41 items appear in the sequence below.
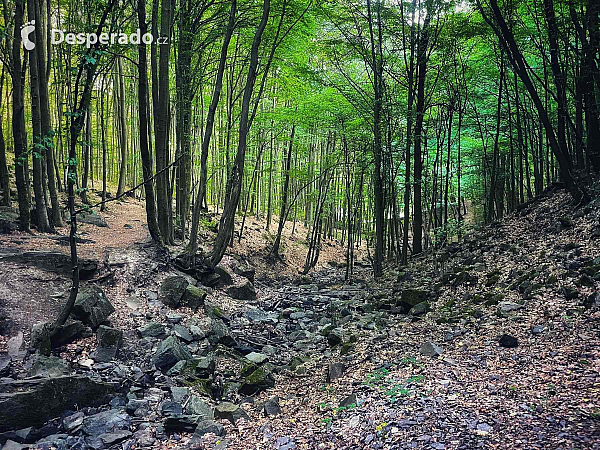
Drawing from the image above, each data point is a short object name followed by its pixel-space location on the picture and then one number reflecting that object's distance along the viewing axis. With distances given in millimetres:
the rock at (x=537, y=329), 5001
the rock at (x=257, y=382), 5559
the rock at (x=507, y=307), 6042
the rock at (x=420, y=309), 7770
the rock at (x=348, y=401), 4449
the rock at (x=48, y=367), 4582
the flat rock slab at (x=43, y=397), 4003
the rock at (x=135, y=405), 4641
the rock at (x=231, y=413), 4754
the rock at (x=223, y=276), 10580
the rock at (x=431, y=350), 5338
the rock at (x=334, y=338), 7368
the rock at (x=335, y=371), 5551
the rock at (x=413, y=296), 8344
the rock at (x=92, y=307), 5762
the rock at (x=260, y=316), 9039
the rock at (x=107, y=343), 5413
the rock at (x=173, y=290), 7637
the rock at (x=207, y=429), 4395
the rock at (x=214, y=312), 8133
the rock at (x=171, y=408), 4648
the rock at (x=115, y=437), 4062
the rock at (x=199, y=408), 4707
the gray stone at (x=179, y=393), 4964
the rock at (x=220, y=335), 7102
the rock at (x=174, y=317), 7070
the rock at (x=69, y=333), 5287
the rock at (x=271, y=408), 4836
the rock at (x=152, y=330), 6285
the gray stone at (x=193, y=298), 7918
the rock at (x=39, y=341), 4926
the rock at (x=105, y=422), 4203
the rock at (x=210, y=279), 9762
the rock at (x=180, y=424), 4398
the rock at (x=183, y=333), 6645
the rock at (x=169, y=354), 5688
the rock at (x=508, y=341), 4934
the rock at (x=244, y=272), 12506
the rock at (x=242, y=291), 10469
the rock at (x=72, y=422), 4199
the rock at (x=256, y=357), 6646
